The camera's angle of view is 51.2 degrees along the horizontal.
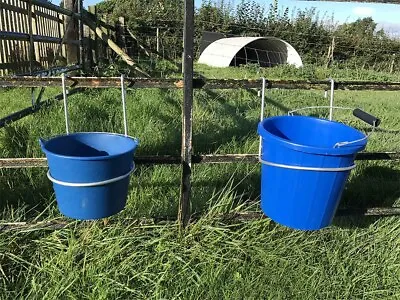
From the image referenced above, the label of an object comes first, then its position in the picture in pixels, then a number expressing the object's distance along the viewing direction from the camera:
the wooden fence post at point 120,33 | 13.00
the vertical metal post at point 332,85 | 2.38
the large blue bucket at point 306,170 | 1.92
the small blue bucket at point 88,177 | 1.87
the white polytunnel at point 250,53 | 15.49
